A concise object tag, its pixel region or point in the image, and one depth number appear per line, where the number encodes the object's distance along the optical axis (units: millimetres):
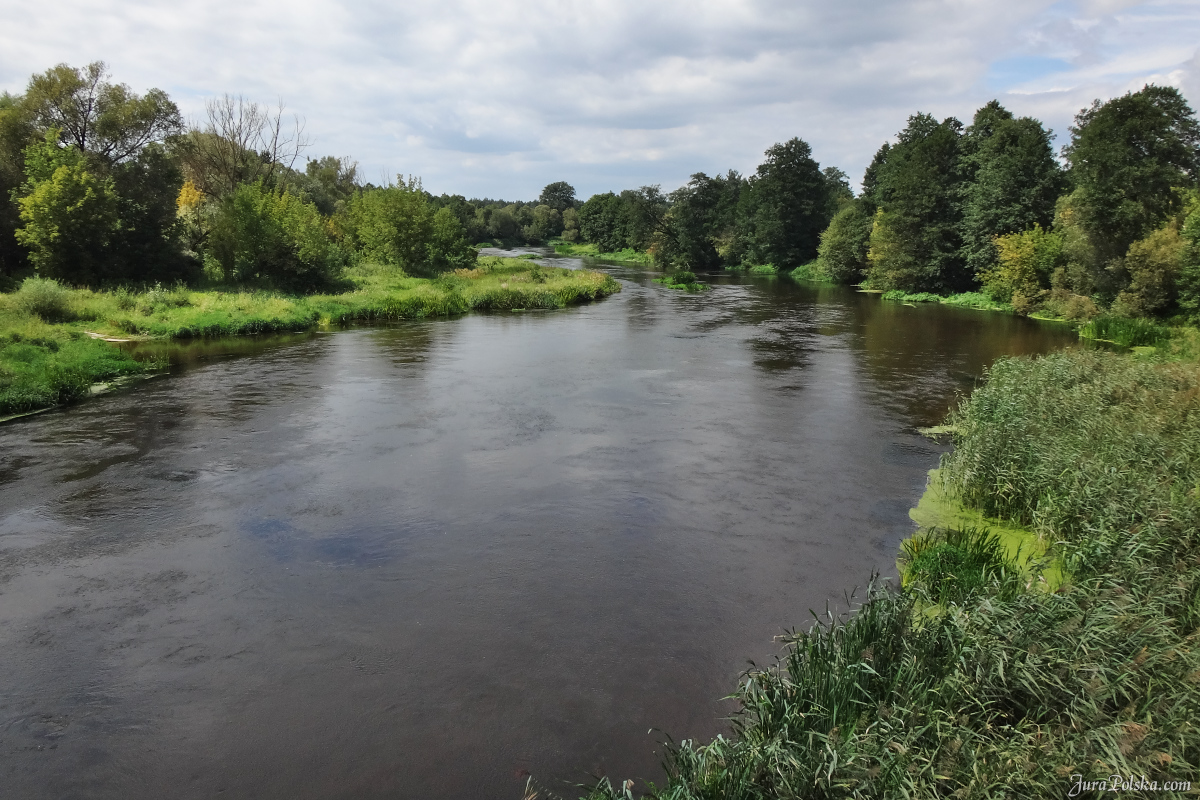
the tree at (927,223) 46156
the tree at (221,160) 54188
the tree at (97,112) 36406
